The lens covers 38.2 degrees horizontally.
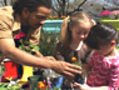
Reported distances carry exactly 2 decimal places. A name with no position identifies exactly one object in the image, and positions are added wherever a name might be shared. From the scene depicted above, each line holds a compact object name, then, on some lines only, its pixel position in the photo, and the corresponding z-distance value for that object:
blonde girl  0.90
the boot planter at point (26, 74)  1.15
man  0.87
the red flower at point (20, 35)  1.08
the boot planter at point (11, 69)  1.22
